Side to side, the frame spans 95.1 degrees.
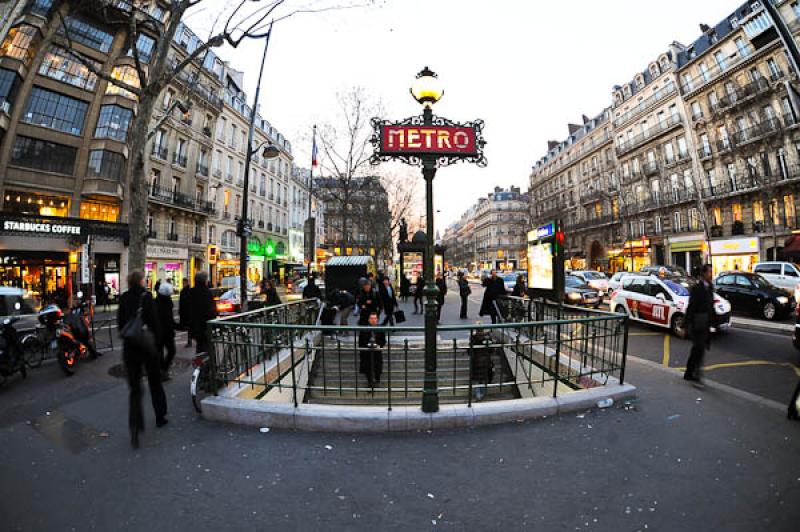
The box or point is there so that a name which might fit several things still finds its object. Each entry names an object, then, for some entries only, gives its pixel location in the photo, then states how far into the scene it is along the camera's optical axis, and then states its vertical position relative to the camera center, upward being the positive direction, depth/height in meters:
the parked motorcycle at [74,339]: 7.15 -1.46
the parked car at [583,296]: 15.31 -1.17
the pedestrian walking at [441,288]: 15.31 -0.84
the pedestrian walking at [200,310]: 6.11 -0.71
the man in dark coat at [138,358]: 4.06 -1.02
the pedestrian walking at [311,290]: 13.15 -0.78
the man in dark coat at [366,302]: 7.38 -0.70
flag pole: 22.76 +7.24
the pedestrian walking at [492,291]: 11.38 -0.70
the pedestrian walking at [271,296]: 10.83 -0.83
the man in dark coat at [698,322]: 5.95 -0.87
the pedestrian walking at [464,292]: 14.10 -0.91
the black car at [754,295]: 11.44 -0.89
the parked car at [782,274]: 13.63 -0.23
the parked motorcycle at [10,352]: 6.52 -1.53
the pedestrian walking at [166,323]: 5.69 -0.87
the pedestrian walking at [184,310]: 6.46 -0.75
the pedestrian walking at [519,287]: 13.54 -0.70
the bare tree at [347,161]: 24.58 +7.46
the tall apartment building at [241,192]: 32.00 +7.69
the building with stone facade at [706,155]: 24.09 +9.11
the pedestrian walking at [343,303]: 10.48 -1.07
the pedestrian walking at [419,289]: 16.21 -0.93
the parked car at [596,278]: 19.98 -0.61
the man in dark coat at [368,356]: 6.41 -1.60
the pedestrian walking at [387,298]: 10.45 -0.87
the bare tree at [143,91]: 7.81 +3.86
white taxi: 9.54 -1.00
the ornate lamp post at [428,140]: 4.84 +1.72
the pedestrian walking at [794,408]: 4.38 -1.69
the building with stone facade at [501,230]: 84.84 +9.26
